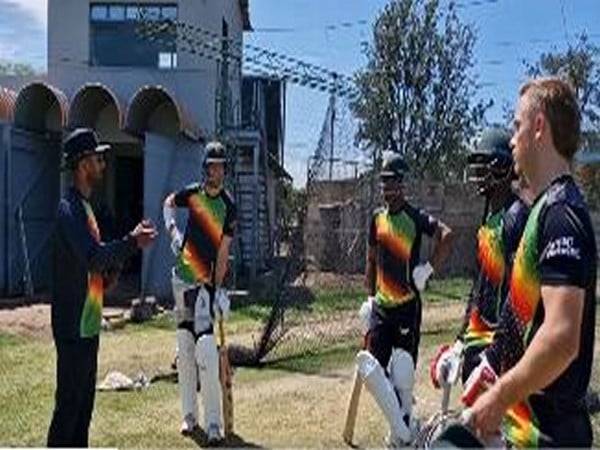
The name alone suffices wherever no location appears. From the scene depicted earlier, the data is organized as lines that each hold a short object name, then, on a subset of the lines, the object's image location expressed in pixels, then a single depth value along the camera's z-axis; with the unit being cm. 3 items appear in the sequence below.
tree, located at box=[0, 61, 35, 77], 3425
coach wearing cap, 629
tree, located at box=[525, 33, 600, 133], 4273
